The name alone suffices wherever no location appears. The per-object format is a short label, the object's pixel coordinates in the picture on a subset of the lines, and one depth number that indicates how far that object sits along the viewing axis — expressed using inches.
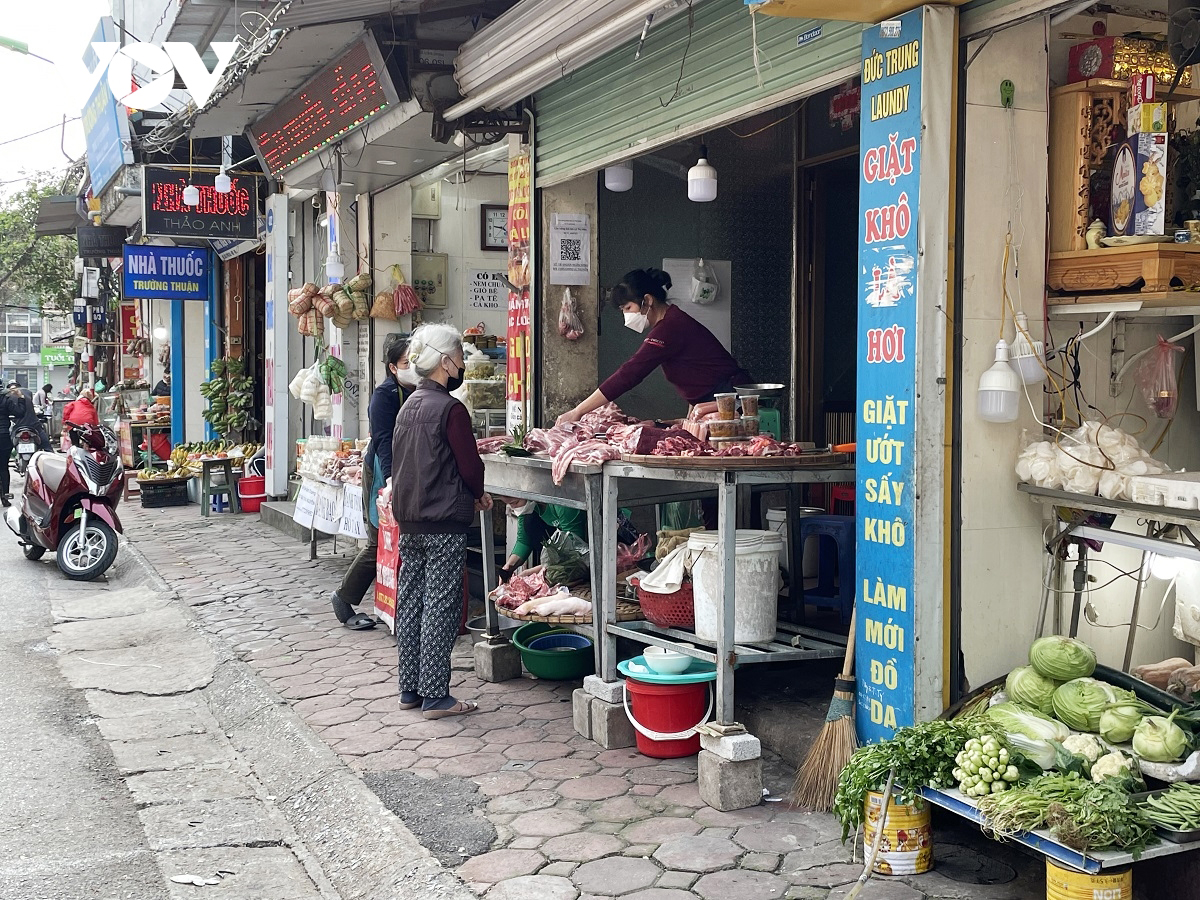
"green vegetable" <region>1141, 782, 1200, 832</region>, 129.6
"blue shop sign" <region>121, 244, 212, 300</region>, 706.2
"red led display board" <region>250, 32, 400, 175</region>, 332.8
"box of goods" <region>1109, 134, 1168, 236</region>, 161.9
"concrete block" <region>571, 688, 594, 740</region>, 218.4
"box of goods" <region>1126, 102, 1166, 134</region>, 163.2
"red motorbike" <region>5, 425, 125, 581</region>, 423.5
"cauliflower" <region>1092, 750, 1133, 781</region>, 138.6
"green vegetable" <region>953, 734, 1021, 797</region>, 141.9
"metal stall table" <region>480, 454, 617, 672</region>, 221.1
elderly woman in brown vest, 226.5
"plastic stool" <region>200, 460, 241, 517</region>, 574.2
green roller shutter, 195.5
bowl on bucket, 202.1
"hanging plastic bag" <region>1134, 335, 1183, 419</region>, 180.9
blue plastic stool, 250.2
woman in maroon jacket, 271.6
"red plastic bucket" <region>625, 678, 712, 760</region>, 201.9
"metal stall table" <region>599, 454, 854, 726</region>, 186.9
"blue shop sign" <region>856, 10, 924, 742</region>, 165.8
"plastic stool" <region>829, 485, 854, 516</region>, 323.6
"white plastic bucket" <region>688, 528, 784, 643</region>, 195.3
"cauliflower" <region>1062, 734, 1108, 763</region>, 144.6
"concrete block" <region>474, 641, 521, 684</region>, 260.1
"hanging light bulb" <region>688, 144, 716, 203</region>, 258.4
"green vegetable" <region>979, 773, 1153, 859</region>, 127.6
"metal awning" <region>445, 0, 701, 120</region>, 232.8
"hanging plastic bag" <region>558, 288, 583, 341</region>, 315.6
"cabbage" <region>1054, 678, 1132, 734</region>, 149.6
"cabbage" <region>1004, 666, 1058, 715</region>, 156.3
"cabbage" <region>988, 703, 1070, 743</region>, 148.0
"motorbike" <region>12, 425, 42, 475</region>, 805.2
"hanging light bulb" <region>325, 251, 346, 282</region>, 430.9
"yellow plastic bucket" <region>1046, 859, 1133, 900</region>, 126.4
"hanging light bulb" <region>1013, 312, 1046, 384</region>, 164.6
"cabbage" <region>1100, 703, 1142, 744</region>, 145.8
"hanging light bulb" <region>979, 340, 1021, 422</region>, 161.8
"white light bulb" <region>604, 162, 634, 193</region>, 303.0
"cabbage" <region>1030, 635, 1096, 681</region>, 155.2
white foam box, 144.9
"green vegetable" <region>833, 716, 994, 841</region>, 148.9
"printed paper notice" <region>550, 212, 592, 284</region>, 313.6
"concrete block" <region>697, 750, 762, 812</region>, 180.5
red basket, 207.5
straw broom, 176.9
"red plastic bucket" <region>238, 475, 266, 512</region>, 598.2
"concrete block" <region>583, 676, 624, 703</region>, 213.8
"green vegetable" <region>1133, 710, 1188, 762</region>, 139.5
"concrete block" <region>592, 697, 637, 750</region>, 212.2
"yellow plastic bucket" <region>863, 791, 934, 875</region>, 151.9
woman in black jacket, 291.6
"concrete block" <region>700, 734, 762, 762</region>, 180.3
